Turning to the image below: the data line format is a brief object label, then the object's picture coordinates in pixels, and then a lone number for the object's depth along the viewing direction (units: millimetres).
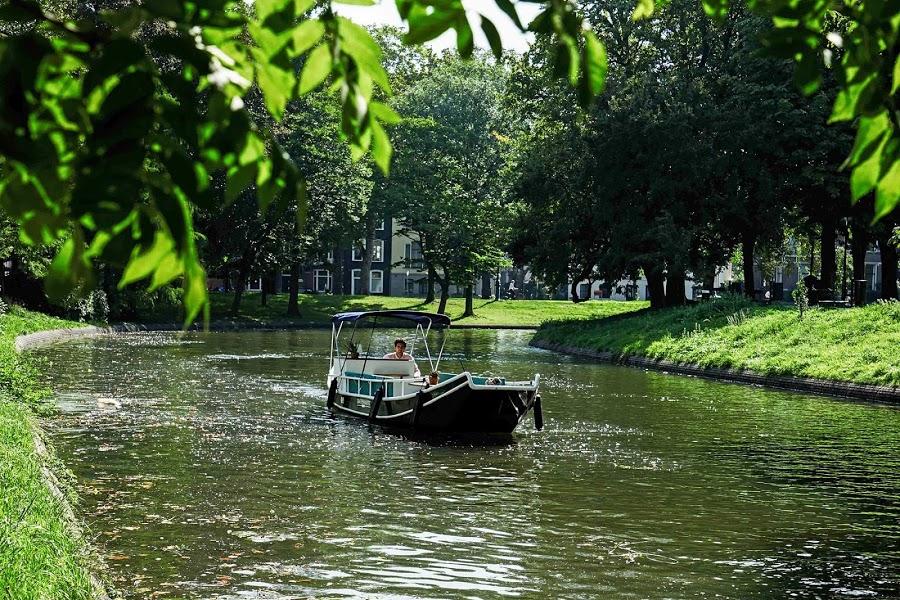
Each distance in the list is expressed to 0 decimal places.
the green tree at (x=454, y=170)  79812
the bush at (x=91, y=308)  54562
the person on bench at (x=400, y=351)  27234
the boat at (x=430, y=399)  22250
